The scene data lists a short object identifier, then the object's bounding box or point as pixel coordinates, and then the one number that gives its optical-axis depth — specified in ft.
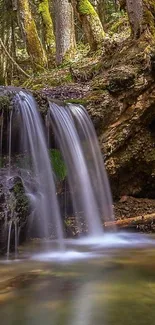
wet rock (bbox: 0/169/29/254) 16.15
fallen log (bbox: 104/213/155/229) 20.42
